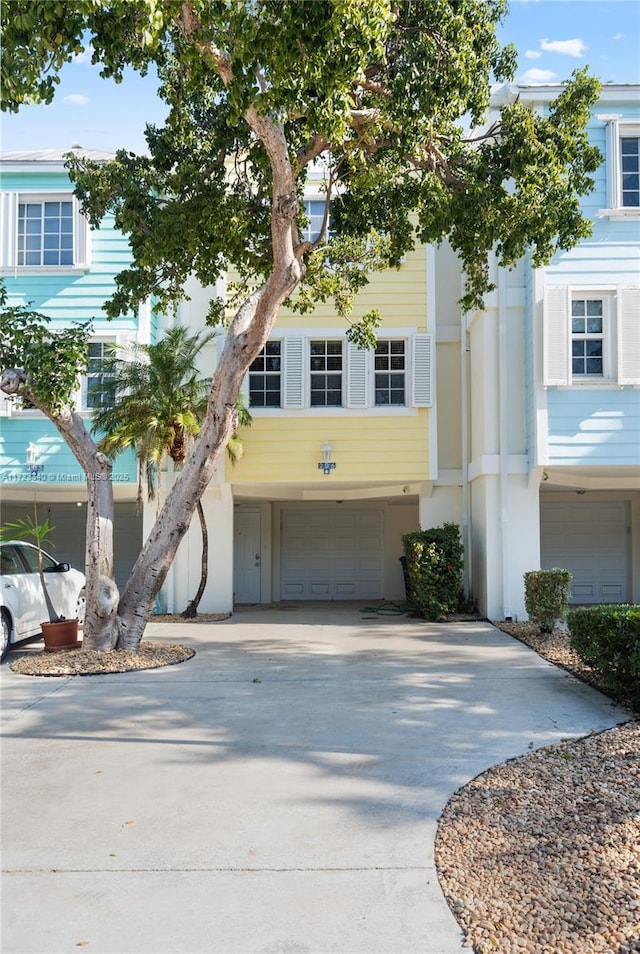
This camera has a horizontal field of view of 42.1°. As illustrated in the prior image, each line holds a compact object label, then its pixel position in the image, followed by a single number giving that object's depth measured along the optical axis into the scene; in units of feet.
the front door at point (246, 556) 61.93
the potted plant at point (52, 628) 35.86
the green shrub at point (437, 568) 47.16
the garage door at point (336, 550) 63.62
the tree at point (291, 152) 23.65
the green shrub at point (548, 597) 40.29
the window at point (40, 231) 51.19
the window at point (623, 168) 43.96
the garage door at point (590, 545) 59.06
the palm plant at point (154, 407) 46.09
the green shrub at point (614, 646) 24.70
